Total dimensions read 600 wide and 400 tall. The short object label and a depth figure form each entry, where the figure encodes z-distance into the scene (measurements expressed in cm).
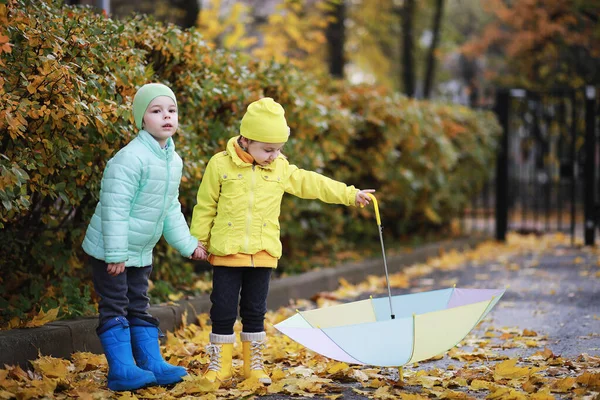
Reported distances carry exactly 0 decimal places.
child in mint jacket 418
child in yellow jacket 451
